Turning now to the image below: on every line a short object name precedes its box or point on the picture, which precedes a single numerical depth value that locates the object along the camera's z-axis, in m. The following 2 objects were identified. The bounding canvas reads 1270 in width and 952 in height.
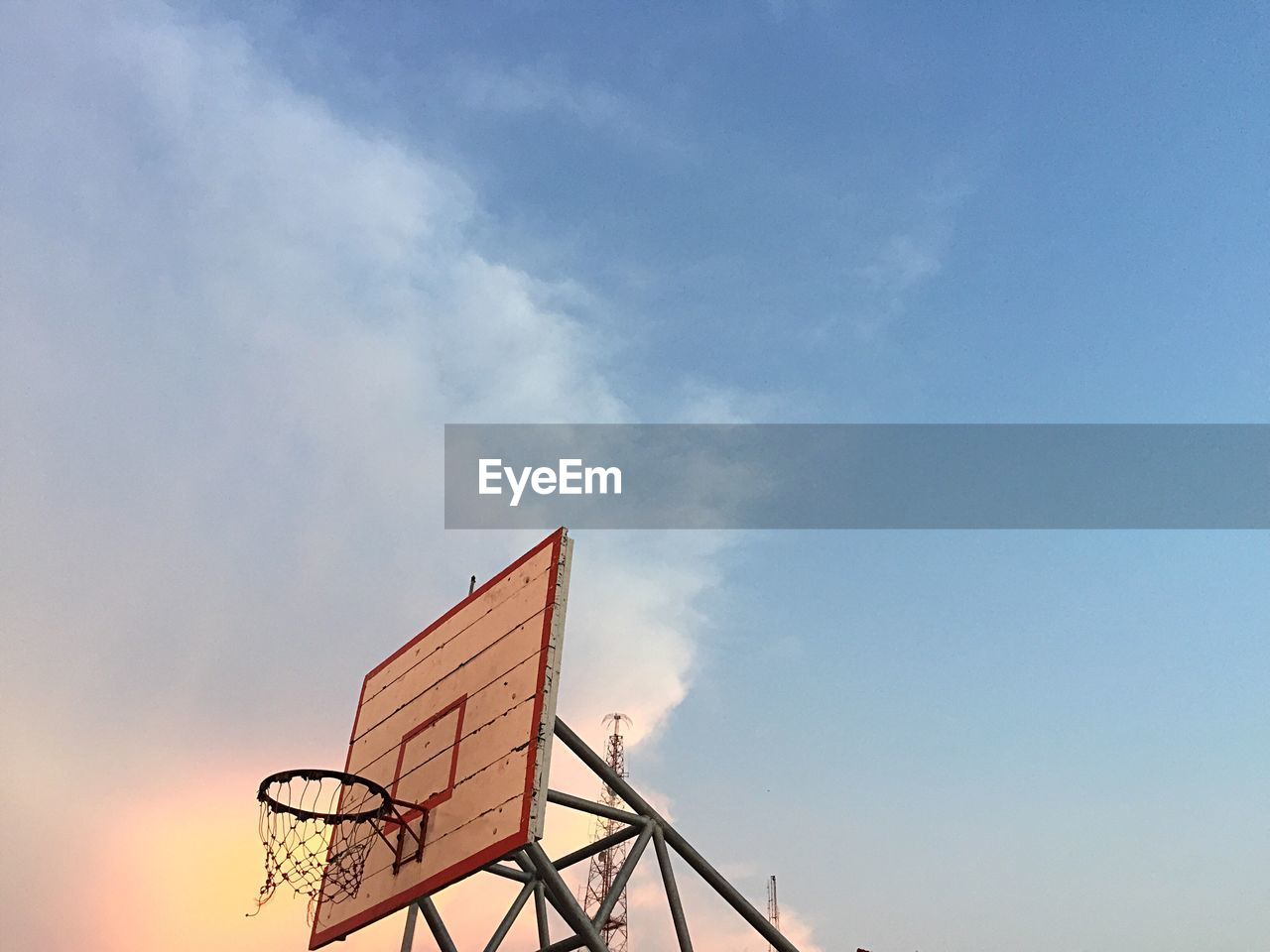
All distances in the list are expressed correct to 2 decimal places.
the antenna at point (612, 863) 33.53
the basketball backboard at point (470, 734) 9.98
